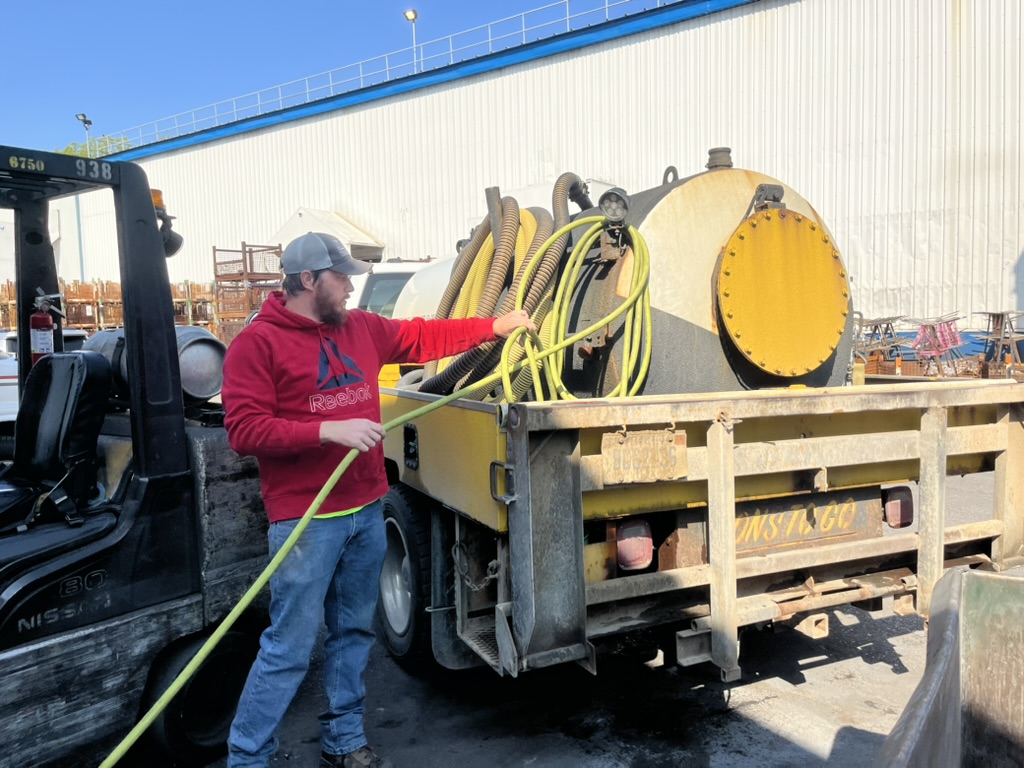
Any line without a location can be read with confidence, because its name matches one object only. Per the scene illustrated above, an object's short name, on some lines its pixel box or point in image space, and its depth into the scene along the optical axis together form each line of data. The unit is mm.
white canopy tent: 20359
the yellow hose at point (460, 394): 2217
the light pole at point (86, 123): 40125
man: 2406
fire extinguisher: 3389
